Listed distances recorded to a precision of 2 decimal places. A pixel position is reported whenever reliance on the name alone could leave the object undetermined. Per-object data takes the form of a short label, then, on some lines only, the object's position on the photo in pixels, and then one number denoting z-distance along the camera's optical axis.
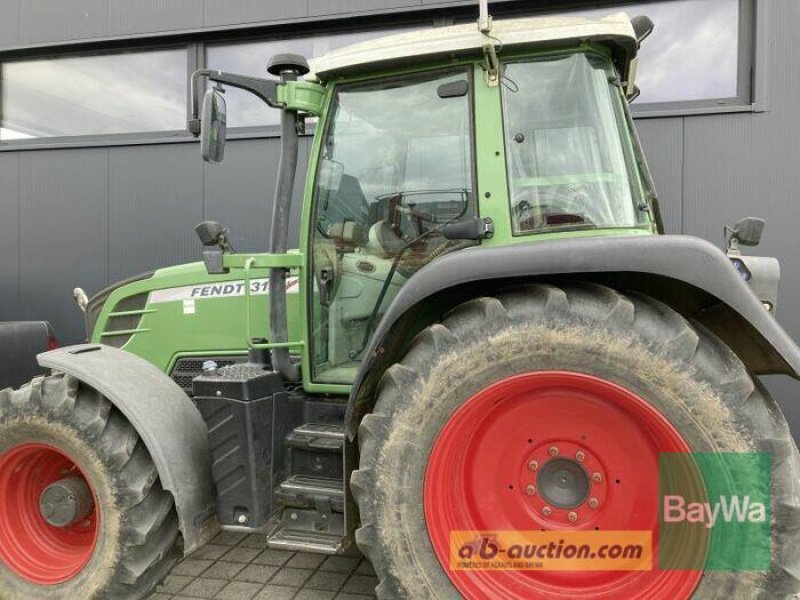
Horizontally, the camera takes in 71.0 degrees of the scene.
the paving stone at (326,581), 2.68
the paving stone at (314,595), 2.59
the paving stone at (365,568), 2.79
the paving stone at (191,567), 2.81
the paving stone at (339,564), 2.83
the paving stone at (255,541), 3.13
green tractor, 1.76
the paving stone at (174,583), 2.64
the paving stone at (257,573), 2.76
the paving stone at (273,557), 2.93
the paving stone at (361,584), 2.62
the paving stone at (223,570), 2.79
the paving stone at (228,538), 3.16
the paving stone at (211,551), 3.00
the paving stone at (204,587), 2.61
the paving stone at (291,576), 2.73
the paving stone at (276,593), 2.59
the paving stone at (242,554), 2.97
